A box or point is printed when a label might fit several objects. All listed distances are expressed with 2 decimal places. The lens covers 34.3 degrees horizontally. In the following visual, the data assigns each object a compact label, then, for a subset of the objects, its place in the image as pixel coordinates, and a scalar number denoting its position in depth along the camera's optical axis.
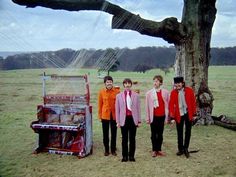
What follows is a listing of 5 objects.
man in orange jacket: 8.00
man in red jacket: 7.82
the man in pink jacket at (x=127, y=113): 7.56
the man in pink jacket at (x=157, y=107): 7.81
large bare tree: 11.00
